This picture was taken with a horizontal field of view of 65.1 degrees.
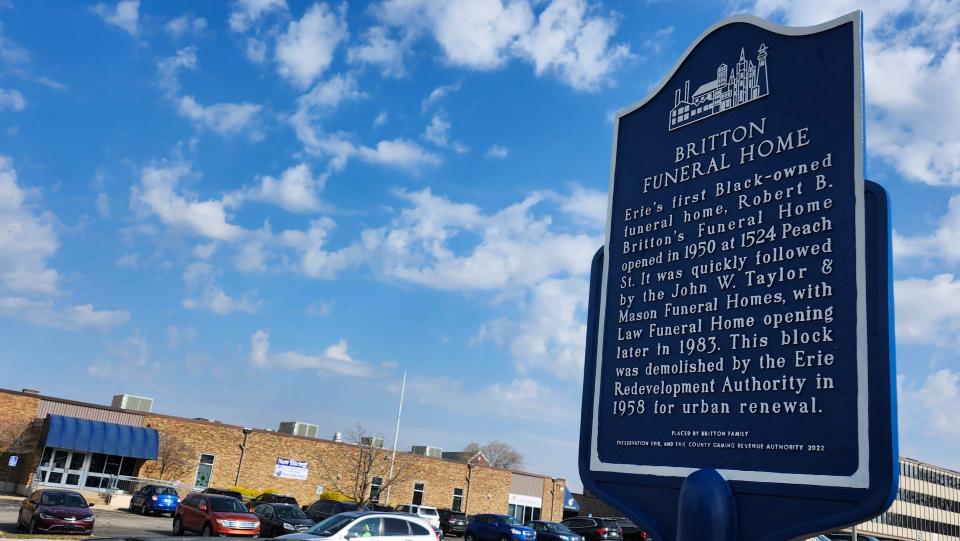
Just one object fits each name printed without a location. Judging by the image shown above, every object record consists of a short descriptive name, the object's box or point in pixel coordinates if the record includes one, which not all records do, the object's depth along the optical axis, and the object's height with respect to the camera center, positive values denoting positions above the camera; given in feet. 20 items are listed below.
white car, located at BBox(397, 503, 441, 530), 111.86 -5.59
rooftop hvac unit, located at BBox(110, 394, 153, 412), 136.90 +6.48
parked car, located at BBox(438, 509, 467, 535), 124.98 -7.35
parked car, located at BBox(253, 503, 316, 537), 83.92 -6.78
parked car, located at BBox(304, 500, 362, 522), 91.56 -5.57
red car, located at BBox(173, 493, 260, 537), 76.05 -6.74
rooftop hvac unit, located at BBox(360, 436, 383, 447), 160.45 +5.30
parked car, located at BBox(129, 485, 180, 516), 108.37 -8.07
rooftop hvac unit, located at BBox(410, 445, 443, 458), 179.83 +5.27
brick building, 118.21 -1.30
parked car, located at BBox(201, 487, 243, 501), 113.99 -6.27
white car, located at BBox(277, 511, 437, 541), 48.03 -3.87
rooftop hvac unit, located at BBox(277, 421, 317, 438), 159.94 +6.14
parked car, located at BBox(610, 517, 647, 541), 122.52 -5.57
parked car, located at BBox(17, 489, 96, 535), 70.03 -7.59
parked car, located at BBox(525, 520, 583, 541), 104.37 -5.80
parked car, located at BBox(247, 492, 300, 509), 112.47 -6.24
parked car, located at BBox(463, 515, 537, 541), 102.17 -6.29
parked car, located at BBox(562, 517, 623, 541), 118.73 -5.39
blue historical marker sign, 22.88 +7.18
